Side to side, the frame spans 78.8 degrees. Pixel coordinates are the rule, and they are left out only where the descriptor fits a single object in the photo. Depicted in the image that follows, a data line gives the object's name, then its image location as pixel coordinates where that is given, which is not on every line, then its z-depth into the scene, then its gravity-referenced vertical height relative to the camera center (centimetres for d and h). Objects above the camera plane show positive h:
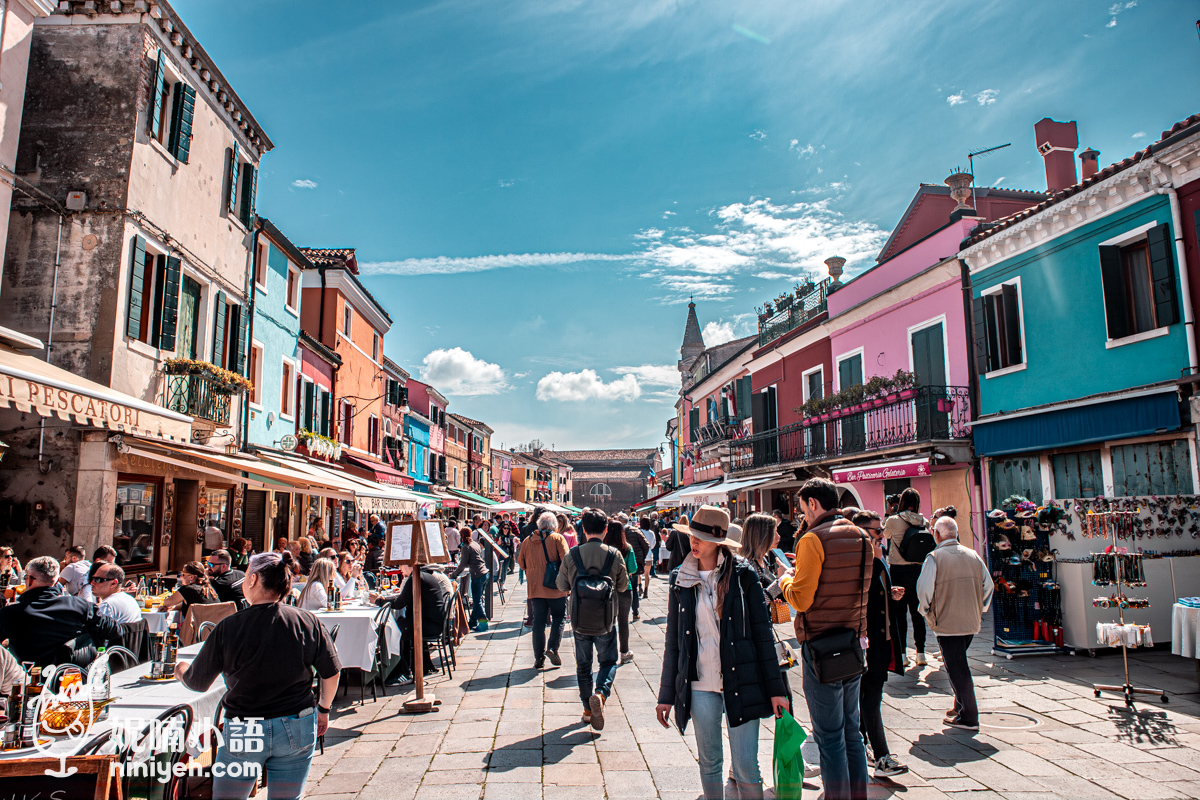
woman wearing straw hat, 336 -67
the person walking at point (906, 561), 720 -47
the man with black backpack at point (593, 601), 587 -71
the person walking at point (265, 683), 311 -72
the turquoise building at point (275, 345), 1526 +376
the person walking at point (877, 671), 438 -95
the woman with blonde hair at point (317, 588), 700 -70
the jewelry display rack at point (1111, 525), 779 -15
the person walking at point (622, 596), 697 -88
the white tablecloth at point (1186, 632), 588 -97
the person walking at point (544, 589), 801 -83
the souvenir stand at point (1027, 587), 784 -81
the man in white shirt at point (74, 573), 755 -59
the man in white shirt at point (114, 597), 561 -64
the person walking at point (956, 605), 527 -68
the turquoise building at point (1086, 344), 905 +235
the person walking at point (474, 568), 1064 -77
